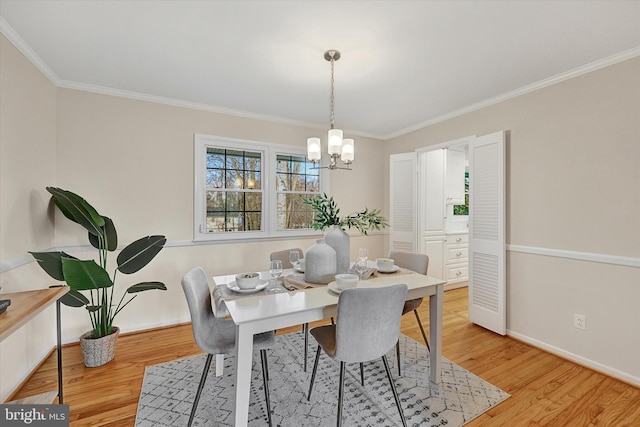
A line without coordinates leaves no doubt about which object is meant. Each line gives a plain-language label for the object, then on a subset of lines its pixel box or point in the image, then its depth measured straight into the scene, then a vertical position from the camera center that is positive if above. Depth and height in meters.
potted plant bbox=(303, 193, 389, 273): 2.09 -0.10
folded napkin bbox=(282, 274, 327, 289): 1.90 -0.50
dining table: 1.41 -0.53
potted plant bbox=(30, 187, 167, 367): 1.98 -0.42
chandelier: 2.16 +0.54
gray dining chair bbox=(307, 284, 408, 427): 1.44 -0.60
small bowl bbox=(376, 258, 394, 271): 2.28 -0.44
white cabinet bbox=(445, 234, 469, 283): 4.46 -0.74
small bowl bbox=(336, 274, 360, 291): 1.75 -0.45
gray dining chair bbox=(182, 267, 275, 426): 1.58 -0.74
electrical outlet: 2.37 -0.94
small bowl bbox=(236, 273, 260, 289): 1.81 -0.46
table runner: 1.73 -0.52
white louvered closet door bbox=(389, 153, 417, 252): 4.06 +0.16
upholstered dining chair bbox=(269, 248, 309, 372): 2.77 -0.45
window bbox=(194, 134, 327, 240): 3.31 +0.31
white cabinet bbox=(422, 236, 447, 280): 4.17 -0.64
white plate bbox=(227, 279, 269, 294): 1.78 -0.50
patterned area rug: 1.74 -1.30
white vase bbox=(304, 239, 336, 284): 1.97 -0.37
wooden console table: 1.20 -0.48
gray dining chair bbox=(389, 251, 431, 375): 2.30 -0.47
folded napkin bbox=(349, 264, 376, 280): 2.09 -0.47
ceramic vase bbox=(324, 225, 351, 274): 2.11 -0.26
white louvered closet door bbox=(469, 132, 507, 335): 2.89 -0.22
